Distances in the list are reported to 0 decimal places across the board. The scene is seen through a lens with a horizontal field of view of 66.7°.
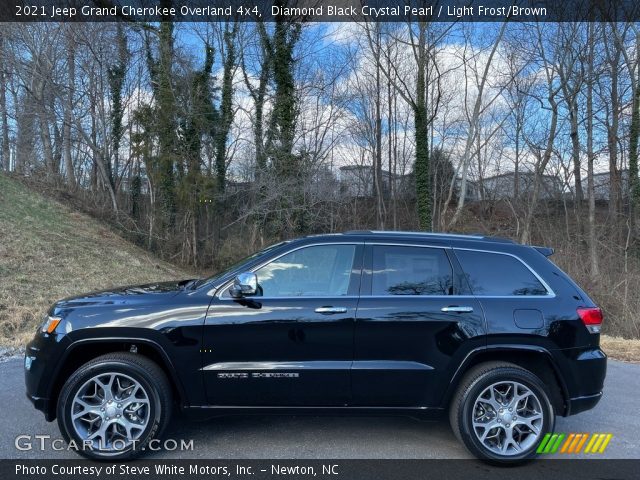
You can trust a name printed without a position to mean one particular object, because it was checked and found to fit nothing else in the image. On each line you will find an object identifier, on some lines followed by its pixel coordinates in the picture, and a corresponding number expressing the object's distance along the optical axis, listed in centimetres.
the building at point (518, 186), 2788
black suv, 385
